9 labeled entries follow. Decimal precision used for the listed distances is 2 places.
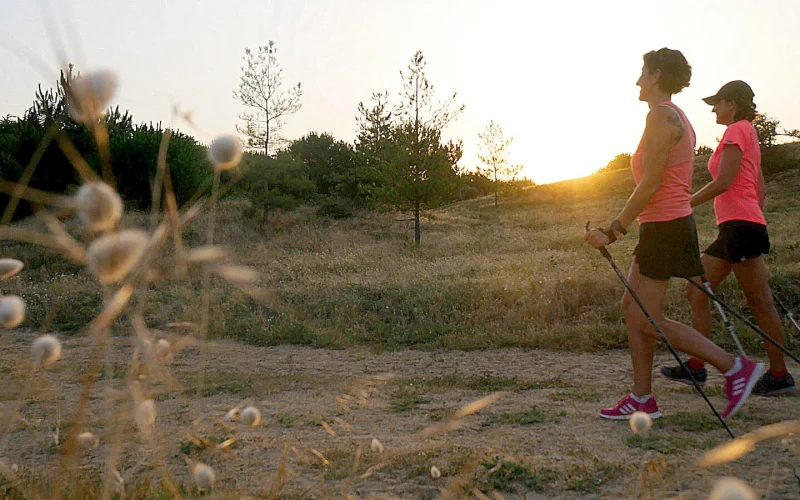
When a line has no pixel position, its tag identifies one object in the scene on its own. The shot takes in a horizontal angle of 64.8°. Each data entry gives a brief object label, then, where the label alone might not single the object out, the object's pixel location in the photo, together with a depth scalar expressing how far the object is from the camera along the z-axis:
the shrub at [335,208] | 28.84
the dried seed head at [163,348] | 2.05
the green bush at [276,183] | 22.98
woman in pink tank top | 3.74
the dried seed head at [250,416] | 2.10
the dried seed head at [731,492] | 1.06
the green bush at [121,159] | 19.30
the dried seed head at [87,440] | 1.98
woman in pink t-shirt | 4.47
